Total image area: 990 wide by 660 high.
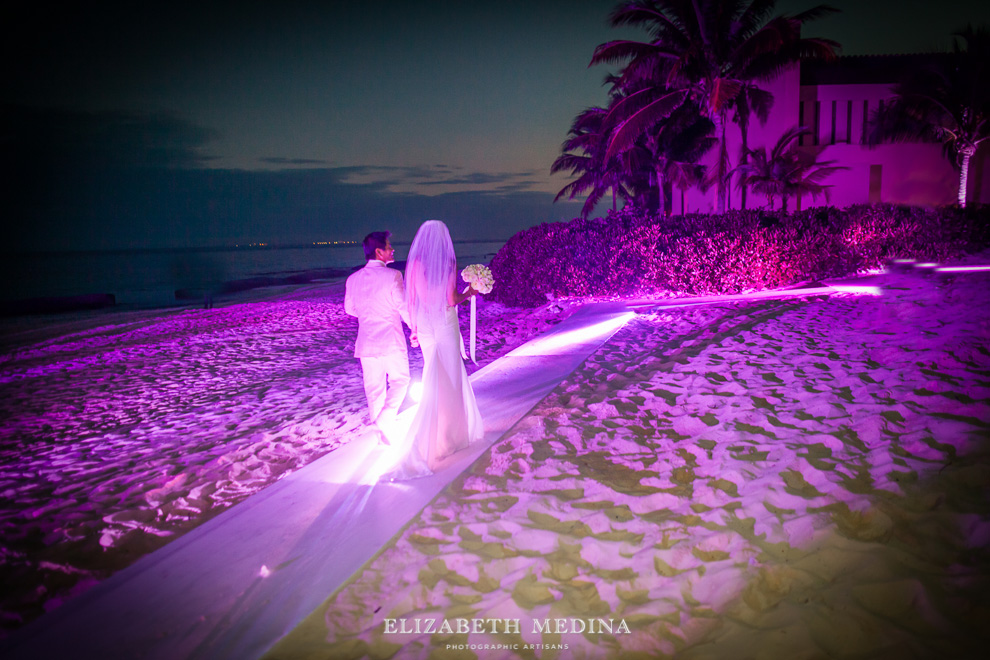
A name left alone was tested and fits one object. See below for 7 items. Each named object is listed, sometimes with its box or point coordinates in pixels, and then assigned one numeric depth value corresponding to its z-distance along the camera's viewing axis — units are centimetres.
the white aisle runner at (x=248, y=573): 259
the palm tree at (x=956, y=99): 1897
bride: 429
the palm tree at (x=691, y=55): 1608
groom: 461
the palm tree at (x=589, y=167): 2774
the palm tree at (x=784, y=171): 2152
